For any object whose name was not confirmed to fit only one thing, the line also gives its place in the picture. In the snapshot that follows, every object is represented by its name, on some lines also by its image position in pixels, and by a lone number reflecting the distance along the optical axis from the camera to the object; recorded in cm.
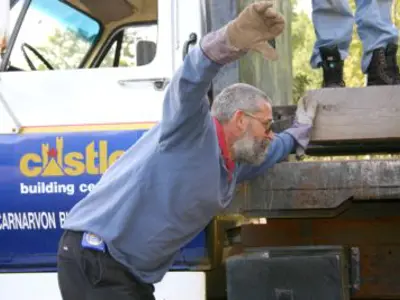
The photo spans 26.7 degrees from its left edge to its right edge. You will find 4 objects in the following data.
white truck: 330
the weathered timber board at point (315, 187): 300
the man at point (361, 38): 323
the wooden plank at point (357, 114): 300
